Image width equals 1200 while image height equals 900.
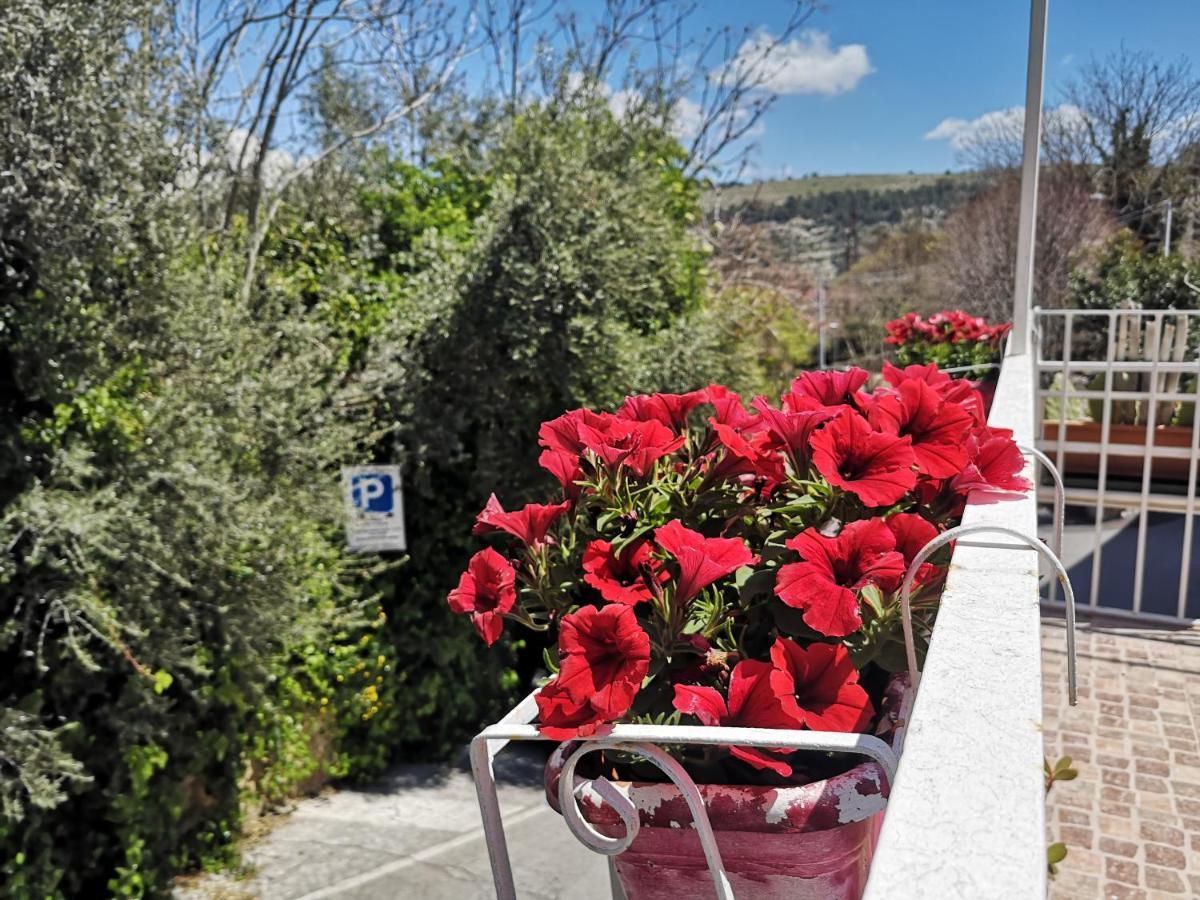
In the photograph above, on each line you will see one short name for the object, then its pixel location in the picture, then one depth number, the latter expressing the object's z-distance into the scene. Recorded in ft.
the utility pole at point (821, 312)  46.71
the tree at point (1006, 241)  25.39
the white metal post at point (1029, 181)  6.79
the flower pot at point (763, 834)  1.92
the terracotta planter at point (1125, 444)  11.42
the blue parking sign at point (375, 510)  13.66
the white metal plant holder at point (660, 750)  1.77
